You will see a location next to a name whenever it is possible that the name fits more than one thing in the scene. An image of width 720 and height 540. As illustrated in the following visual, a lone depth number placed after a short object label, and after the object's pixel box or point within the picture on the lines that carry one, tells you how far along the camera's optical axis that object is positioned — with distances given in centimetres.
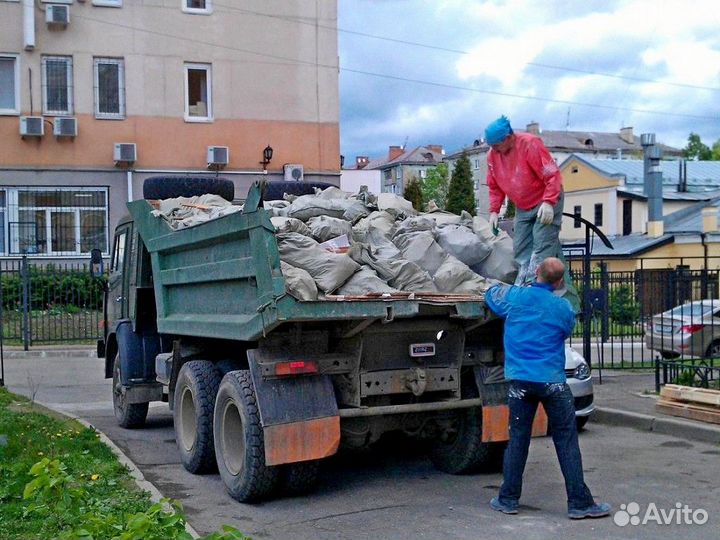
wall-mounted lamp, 2710
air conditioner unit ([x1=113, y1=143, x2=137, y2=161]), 2572
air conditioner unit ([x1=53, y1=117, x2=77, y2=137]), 2528
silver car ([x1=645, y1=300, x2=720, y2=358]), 1541
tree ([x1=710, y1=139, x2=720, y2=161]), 9366
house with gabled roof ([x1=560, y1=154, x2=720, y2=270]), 4156
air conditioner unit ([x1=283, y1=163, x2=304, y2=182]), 2693
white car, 987
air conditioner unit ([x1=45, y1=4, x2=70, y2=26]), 2502
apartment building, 2559
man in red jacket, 718
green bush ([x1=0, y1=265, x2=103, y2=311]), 2131
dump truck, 654
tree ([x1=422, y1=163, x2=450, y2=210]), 5947
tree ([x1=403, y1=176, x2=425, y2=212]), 4525
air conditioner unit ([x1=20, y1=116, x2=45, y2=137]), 2506
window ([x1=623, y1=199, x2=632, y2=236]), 5041
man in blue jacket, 632
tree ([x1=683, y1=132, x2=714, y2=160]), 10052
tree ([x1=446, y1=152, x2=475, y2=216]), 4644
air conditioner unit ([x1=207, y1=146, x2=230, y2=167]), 2652
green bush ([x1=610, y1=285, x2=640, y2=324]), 1875
